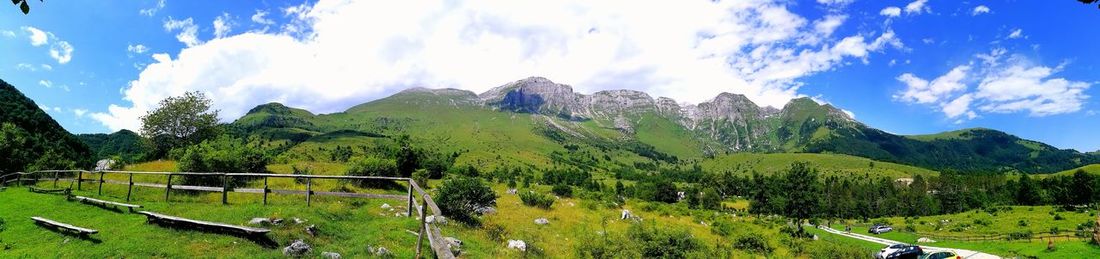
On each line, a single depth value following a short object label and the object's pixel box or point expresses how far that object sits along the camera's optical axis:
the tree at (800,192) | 66.19
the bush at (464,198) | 23.12
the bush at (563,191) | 62.24
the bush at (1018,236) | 57.44
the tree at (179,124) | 45.00
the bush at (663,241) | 18.83
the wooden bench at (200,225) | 12.93
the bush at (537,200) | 38.62
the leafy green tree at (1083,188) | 112.38
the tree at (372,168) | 40.03
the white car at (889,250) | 41.91
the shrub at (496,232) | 20.58
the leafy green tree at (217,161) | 26.19
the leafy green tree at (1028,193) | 127.84
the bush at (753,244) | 32.38
